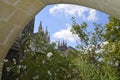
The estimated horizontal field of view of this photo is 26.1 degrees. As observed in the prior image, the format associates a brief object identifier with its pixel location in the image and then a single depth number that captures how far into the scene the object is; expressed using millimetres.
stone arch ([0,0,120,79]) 2229
